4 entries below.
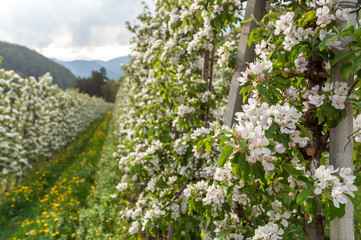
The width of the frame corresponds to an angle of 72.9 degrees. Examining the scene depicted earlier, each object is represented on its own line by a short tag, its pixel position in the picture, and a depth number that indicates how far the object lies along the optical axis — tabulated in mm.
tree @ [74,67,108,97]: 50594
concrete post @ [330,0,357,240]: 1239
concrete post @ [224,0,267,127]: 2021
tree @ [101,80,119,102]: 50688
